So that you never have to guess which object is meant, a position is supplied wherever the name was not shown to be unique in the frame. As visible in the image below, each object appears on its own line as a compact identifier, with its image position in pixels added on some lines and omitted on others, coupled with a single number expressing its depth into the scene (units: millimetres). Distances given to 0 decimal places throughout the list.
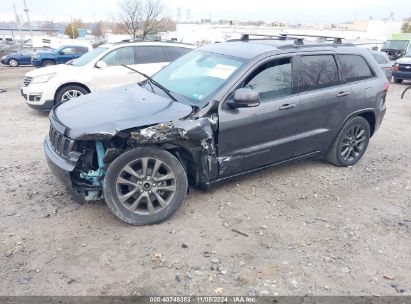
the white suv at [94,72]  7746
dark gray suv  3447
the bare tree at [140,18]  32656
